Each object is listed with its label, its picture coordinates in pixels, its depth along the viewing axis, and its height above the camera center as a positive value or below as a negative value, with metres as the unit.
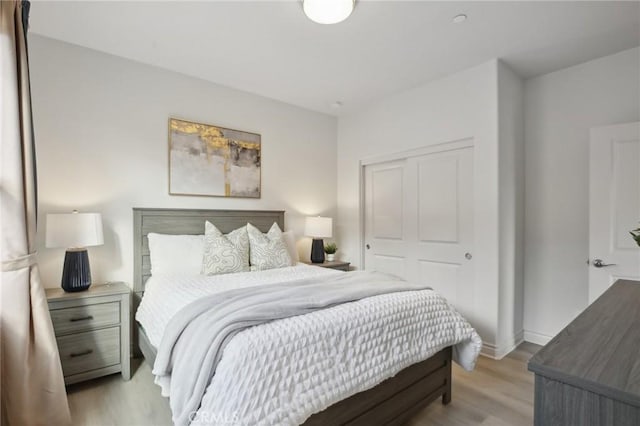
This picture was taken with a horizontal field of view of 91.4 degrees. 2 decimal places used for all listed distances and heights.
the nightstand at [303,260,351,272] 3.71 -0.67
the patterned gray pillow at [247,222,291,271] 2.88 -0.39
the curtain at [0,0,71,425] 1.47 -0.27
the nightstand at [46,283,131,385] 2.18 -0.86
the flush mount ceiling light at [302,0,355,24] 1.98 +1.30
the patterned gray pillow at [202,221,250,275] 2.62 -0.37
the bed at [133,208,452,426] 1.58 -0.98
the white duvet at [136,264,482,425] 1.25 -0.70
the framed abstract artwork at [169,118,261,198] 3.09 +0.52
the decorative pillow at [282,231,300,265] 3.45 -0.38
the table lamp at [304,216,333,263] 3.79 -0.28
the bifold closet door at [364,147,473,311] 3.12 -0.14
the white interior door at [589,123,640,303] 2.50 +0.02
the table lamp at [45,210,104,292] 2.22 -0.20
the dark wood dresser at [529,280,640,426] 0.72 -0.42
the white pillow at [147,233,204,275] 2.69 -0.39
